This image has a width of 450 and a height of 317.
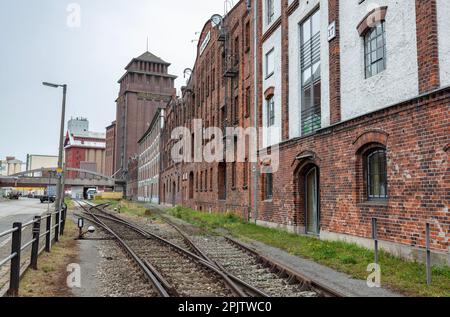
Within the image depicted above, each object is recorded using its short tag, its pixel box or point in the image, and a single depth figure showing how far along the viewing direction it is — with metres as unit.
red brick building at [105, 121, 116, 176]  122.44
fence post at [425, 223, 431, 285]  7.55
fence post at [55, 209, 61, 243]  13.57
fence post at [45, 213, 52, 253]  11.24
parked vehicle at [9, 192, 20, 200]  76.19
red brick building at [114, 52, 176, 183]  93.69
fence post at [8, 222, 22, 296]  6.70
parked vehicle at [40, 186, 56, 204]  62.46
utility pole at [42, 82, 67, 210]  22.18
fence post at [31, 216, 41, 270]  8.78
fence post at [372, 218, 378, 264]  8.73
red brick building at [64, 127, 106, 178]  146.12
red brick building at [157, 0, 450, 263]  9.20
